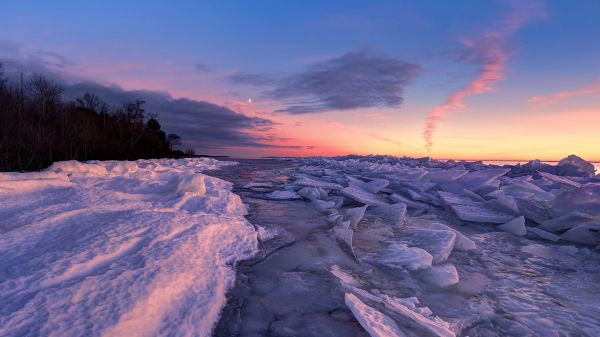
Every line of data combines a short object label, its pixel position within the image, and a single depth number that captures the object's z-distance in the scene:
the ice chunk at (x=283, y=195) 6.24
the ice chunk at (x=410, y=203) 5.57
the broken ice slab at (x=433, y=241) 2.72
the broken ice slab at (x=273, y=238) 3.02
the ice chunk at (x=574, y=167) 8.47
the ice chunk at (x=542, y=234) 3.62
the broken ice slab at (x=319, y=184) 7.16
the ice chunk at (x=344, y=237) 2.94
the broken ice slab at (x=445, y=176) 6.78
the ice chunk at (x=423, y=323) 1.51
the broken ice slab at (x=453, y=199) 5.11
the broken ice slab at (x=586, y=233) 3.35
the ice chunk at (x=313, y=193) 6.12
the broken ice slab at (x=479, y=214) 4.26
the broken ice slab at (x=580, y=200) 3.80
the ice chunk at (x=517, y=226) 3.85
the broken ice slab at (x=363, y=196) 5.32
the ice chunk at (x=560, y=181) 5.86
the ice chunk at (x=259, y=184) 8.70
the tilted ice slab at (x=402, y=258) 2.51
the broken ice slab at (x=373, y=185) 6.50
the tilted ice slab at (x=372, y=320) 1.47
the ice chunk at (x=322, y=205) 5.13
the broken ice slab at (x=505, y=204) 4.44
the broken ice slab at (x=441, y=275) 2.23
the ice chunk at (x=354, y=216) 4.00
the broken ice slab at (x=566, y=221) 3.64
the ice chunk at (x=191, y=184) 5.10
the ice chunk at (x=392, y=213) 4.23
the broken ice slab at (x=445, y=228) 3.09
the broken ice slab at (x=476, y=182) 5.81
